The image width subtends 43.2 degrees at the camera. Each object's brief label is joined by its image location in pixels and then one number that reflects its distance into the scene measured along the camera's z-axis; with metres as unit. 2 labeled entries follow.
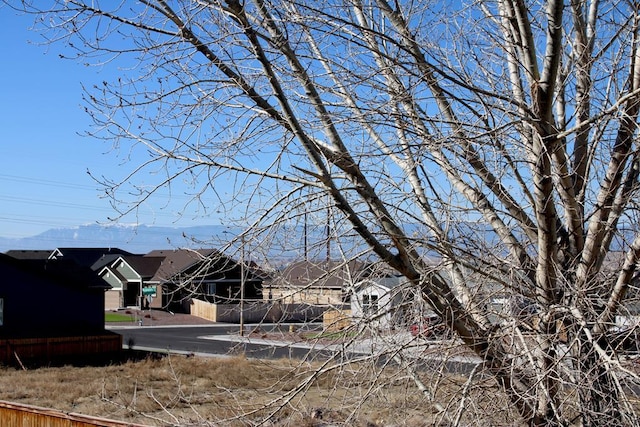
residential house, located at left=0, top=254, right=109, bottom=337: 30.38
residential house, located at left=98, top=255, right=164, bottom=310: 66.56
